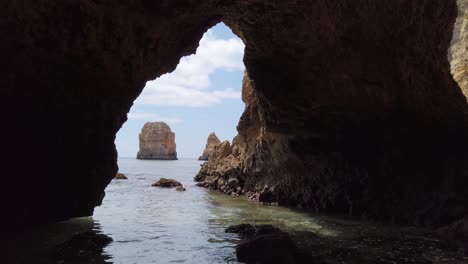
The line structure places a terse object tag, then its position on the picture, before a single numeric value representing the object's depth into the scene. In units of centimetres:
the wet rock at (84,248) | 868
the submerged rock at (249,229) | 1159
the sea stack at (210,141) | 9169
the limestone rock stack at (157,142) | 11238
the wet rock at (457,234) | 1059
